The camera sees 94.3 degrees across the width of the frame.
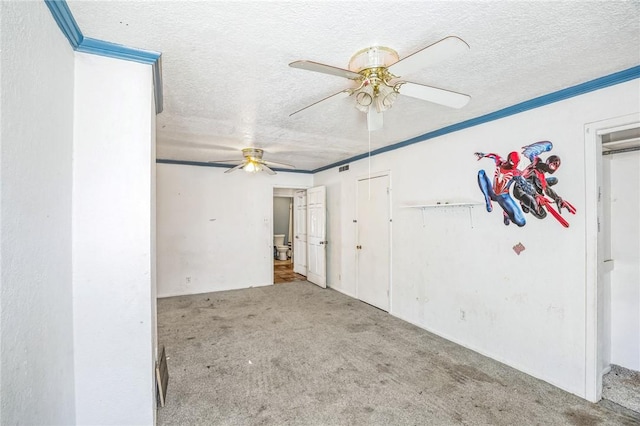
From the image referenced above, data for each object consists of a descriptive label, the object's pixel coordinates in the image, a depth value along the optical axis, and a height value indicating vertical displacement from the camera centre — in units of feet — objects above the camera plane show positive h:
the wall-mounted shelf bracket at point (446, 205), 9.89 +0.27
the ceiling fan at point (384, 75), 4.81 +2.53
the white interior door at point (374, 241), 14.02 -1.43
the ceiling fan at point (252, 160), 13.90 +2.55
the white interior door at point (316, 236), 18.61 -1.51
